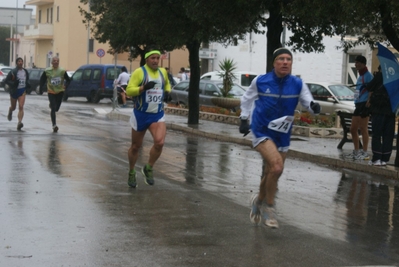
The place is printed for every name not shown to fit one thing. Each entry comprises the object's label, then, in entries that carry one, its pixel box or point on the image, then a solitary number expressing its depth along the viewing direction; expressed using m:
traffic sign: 47.22
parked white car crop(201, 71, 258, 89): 38.41
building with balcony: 70.50
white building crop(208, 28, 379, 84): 46.53
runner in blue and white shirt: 8.34
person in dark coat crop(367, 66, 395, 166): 14.53
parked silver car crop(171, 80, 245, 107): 32.56
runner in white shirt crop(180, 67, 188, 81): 44.54
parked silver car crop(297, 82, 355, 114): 28.78
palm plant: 31.38
